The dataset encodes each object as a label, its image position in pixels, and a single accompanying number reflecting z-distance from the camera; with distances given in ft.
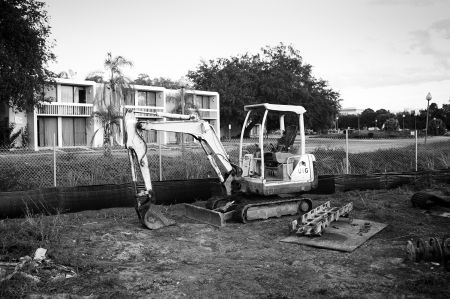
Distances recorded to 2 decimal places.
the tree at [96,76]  75.61
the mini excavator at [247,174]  28.50
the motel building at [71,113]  109.40
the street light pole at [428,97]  88.23
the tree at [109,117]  64.93
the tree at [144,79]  245.88
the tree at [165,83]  237.51
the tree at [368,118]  382.42
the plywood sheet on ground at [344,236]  23.84
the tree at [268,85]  157.38
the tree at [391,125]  255.29
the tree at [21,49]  74.13
